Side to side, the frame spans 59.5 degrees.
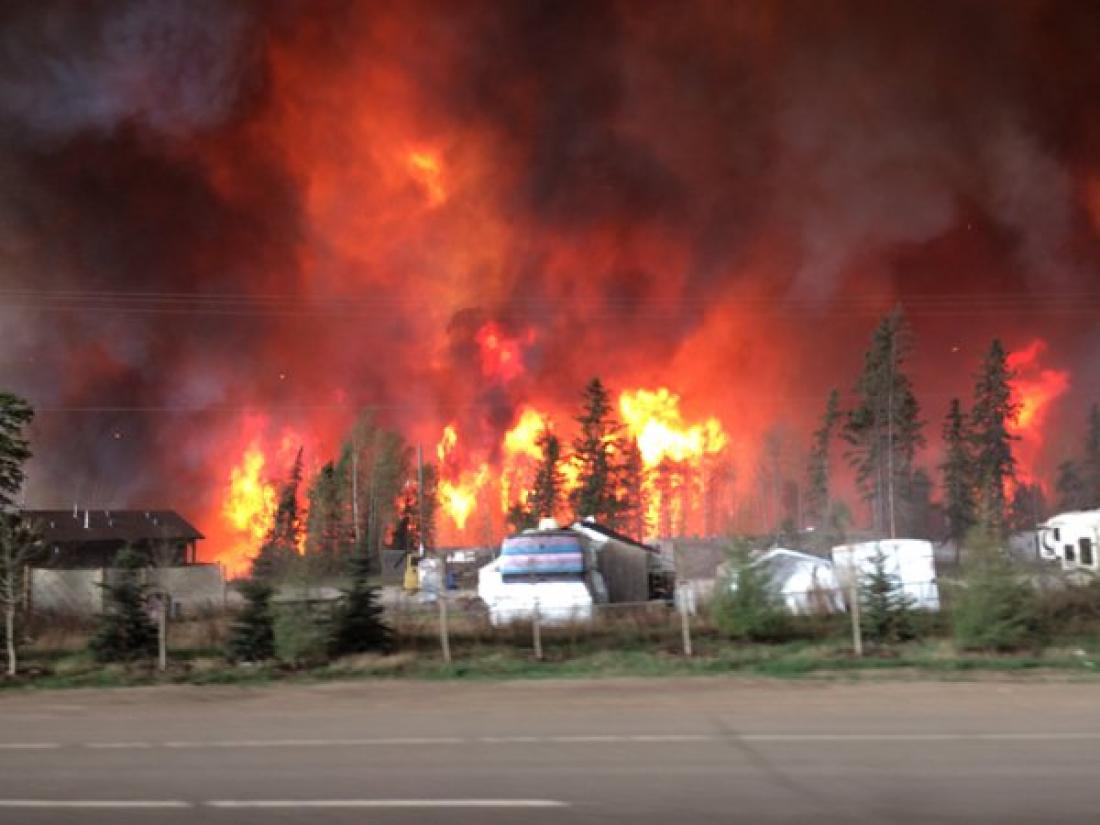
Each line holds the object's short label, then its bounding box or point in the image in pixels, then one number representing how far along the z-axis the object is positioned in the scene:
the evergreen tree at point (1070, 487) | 83.38
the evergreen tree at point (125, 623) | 20.19
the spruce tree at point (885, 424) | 67.12
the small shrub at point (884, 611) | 19.53
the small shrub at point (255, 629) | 19.81
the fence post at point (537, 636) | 19.39
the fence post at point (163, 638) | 19.38
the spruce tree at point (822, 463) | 80.06
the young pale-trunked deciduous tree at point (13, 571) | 19.59
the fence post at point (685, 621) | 19.05
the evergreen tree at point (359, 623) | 20.08
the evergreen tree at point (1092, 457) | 82.81
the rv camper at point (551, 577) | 22.20
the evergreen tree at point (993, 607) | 18.52
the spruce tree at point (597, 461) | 68.75
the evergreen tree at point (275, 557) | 20.28
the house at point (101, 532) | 55.88
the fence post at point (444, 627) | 19.19
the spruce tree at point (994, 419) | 71.62
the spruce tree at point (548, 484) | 72.06
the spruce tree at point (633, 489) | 73.06
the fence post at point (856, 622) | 18.61
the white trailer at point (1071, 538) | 36.35
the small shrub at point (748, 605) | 19.98
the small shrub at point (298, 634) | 19.25
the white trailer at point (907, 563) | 21.77
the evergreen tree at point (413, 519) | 76.50
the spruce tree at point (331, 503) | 54.84
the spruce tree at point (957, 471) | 69.62
